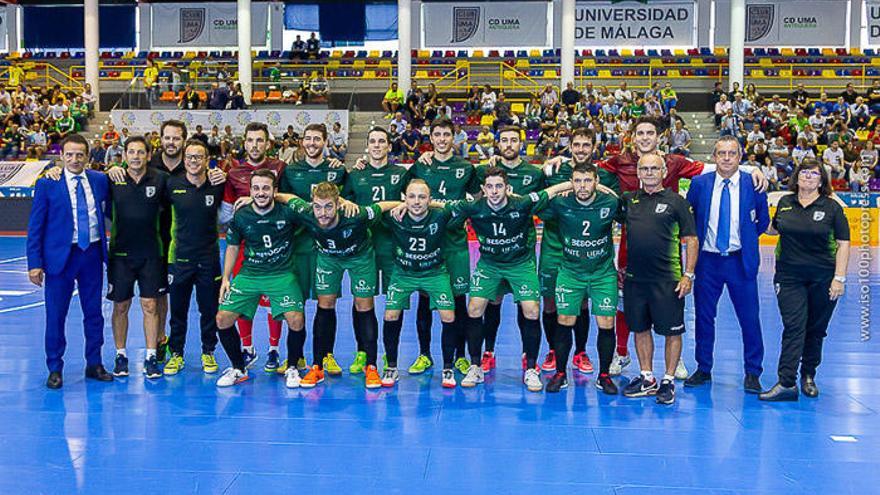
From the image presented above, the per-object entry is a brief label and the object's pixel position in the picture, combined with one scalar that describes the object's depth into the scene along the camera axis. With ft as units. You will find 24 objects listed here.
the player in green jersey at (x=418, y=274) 19.75
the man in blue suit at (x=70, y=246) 19.69
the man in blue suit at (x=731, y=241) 19.69
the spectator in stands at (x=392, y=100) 77.36
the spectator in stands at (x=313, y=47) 93.51
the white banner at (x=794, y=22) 92.94
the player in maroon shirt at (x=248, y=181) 20.85
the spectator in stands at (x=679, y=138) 67.81
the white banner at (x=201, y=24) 98.89
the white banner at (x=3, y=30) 102.01
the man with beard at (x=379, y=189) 21.25
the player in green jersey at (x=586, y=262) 19.25
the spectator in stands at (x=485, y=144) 63.57
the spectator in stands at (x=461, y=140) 64.28
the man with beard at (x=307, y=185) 21.18
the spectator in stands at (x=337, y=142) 68.28
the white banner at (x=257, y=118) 71.26
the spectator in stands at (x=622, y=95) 76.05
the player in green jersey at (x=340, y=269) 19.67
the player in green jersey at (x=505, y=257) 19.60
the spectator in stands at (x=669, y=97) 76.59
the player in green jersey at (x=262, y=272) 19.72
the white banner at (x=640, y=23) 93.66
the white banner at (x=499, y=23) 95.81
